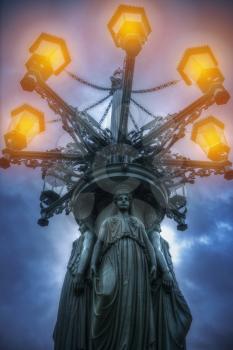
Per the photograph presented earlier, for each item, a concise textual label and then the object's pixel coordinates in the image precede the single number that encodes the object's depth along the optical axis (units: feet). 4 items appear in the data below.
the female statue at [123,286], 17.07
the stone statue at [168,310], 18.25
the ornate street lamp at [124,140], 22.54
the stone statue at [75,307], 18.15
